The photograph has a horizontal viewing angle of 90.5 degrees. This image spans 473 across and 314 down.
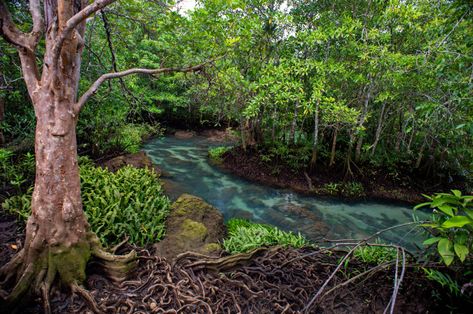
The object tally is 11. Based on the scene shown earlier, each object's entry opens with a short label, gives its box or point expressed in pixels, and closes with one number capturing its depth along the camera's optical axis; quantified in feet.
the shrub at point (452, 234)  7.22
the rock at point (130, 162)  28.04
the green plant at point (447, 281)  8.61
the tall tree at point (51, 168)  9.61
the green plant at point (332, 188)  32.65
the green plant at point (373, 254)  15.00
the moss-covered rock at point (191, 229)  14.96
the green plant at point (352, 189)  32.42
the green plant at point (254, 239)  16.28
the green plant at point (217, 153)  45.09
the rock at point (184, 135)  65.52
